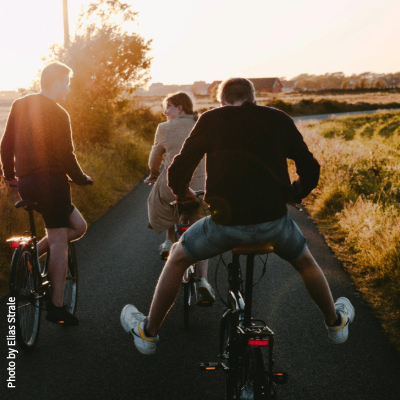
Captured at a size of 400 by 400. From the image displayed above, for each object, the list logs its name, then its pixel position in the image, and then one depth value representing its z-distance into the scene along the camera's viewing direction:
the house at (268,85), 123.76
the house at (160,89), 165.69
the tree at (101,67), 13.84
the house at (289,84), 176.12
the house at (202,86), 180.32
